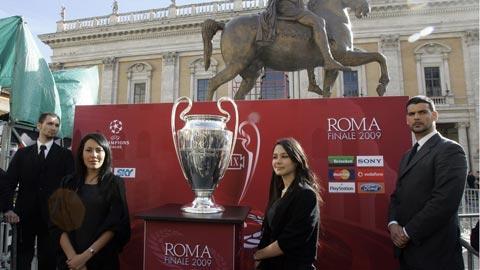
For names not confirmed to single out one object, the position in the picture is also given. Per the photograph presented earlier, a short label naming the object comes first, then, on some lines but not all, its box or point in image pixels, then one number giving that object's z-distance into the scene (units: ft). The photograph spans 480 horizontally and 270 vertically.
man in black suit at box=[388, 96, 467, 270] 7.75
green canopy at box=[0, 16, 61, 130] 16.37
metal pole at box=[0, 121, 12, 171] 15.67
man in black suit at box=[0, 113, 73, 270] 11.67
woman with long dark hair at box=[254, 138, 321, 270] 7.21
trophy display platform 8.14
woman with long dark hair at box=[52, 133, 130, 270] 8.61
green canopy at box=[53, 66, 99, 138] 22.21
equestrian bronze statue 13.78
